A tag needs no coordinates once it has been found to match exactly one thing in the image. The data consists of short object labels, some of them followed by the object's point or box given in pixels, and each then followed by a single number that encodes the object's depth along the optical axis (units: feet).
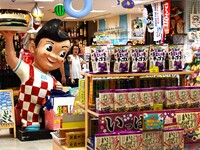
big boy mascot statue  21.83
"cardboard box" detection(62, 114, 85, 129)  13.76
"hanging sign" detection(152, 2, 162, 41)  30.30
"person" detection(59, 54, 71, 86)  32.90
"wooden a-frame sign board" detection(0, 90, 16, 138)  22.59
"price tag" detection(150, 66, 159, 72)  12.76
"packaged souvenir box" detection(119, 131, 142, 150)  11.57
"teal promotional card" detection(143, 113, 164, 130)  12.03
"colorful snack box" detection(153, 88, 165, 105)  12.61
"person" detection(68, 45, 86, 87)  32.35
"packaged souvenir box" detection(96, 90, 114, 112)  11.81
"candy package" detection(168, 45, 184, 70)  13.10
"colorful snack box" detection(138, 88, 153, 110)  12.23
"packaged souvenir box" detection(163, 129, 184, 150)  11.96
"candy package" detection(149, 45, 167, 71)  12.88
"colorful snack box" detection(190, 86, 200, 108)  12.88
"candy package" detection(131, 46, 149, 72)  12.71
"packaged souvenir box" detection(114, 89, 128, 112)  11.92
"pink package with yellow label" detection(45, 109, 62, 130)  21.72
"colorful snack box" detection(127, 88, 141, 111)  12.09
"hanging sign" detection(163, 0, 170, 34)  29.12
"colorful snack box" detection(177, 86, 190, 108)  12.73
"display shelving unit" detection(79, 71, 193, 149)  12.21
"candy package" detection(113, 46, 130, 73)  12.58
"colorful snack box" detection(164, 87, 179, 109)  12.61
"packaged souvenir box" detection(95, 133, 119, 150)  11.36
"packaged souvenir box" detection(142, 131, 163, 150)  11.91
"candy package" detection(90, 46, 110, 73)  12.35
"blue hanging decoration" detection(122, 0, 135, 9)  23.50
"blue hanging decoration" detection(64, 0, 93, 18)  20.03
